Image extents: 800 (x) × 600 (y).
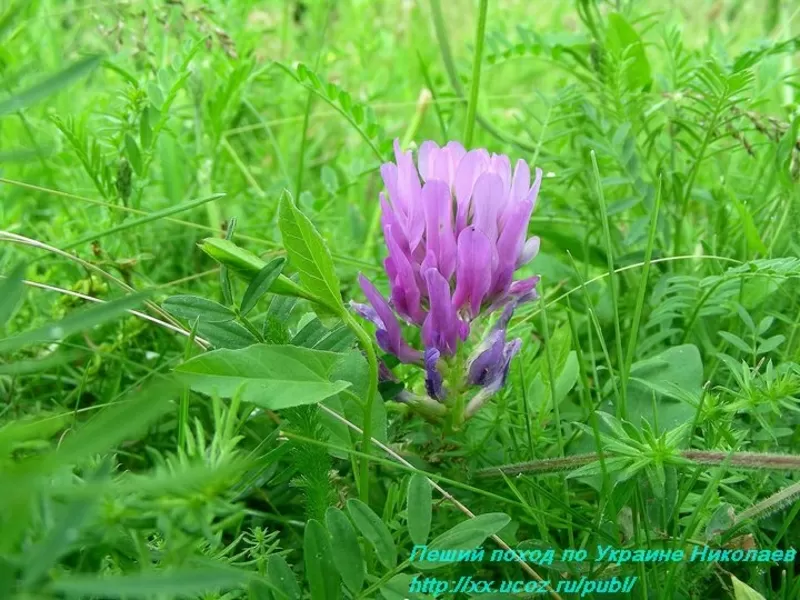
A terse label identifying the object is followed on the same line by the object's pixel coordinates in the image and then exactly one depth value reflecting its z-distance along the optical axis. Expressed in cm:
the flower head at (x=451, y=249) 25
